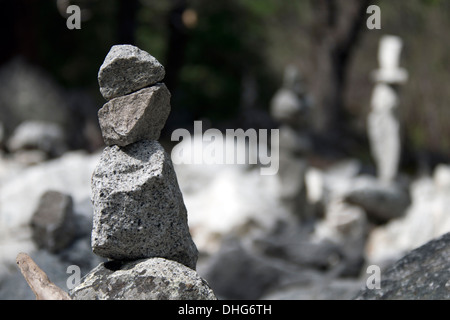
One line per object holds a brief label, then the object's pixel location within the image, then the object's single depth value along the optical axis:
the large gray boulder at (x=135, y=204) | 2.42
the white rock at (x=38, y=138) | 10.50
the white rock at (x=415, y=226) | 7.23
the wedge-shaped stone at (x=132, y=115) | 2.45
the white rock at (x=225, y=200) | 7.84
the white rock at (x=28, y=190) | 5.18
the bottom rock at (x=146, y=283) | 2.29
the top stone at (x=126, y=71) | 2.43
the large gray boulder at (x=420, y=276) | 2.49
